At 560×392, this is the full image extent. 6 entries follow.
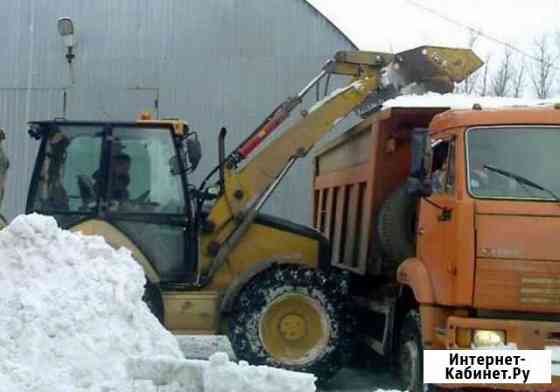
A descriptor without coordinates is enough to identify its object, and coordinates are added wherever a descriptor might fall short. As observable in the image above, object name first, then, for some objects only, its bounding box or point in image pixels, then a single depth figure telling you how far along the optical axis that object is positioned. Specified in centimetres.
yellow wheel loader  864
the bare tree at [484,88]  4016
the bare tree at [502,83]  4119
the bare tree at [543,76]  4144
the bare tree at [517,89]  4125
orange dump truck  629
